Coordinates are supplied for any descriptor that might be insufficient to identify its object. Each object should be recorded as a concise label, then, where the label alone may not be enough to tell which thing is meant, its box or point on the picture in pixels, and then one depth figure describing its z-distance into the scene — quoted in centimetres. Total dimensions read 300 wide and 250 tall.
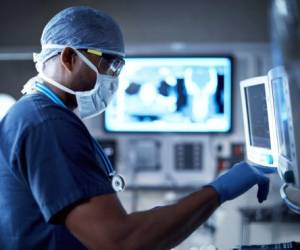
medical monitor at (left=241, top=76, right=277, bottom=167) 159
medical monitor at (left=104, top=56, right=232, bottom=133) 326
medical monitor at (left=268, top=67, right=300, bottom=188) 136
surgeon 130
